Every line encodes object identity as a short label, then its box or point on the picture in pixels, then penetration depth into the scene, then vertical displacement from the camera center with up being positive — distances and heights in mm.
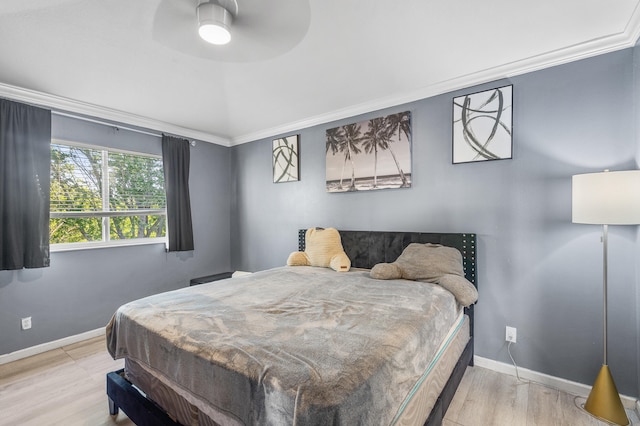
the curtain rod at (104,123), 2925 +1017
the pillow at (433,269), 2129 -527
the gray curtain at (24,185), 2549 +290
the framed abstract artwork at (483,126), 2359 +663
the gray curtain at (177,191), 3697 +271
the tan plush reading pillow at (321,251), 3010 -463
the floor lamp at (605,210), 1607 -61
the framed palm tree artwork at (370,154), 2900 +564
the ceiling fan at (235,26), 1619 +1158
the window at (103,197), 2955 +190
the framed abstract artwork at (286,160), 3758 +655
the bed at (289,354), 979 -604
